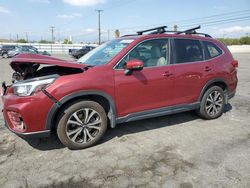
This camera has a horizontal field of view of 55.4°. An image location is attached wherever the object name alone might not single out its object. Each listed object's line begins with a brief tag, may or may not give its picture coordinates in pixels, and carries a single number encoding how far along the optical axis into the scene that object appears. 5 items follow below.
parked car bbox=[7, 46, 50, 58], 27.58
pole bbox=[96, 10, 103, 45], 60.77
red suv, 3.38
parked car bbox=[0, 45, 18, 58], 29.40
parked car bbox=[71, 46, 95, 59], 31.59
